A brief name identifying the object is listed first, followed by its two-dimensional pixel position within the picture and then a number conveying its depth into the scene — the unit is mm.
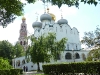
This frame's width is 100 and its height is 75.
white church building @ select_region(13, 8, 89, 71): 45416
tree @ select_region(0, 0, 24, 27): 10188
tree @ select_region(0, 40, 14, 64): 52031
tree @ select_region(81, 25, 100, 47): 26347
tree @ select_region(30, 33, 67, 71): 31109
